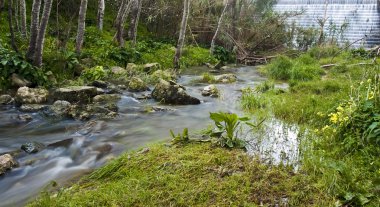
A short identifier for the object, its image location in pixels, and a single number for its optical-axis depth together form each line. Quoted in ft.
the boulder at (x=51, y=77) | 28.88
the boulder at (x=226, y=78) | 36.38
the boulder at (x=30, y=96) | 23.57
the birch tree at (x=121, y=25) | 45.25
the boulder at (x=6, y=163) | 13.26
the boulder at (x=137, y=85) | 30.25
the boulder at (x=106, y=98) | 25.22
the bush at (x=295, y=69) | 33.78
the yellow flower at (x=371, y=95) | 13.73
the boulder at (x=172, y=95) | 25.85
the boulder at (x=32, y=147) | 15.71
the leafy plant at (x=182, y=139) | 14.62
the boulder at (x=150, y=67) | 37.60
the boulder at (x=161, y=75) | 34.52
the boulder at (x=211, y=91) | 29.17
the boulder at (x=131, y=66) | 36.90
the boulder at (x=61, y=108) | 21.44
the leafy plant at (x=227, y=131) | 13.82
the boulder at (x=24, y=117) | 20.62
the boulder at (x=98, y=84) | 29.78
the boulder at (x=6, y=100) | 23.60
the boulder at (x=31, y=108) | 22.23
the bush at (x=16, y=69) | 26.32
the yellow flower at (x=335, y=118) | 13.38
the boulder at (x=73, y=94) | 24.52
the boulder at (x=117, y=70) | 34.99
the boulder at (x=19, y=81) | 26.37
